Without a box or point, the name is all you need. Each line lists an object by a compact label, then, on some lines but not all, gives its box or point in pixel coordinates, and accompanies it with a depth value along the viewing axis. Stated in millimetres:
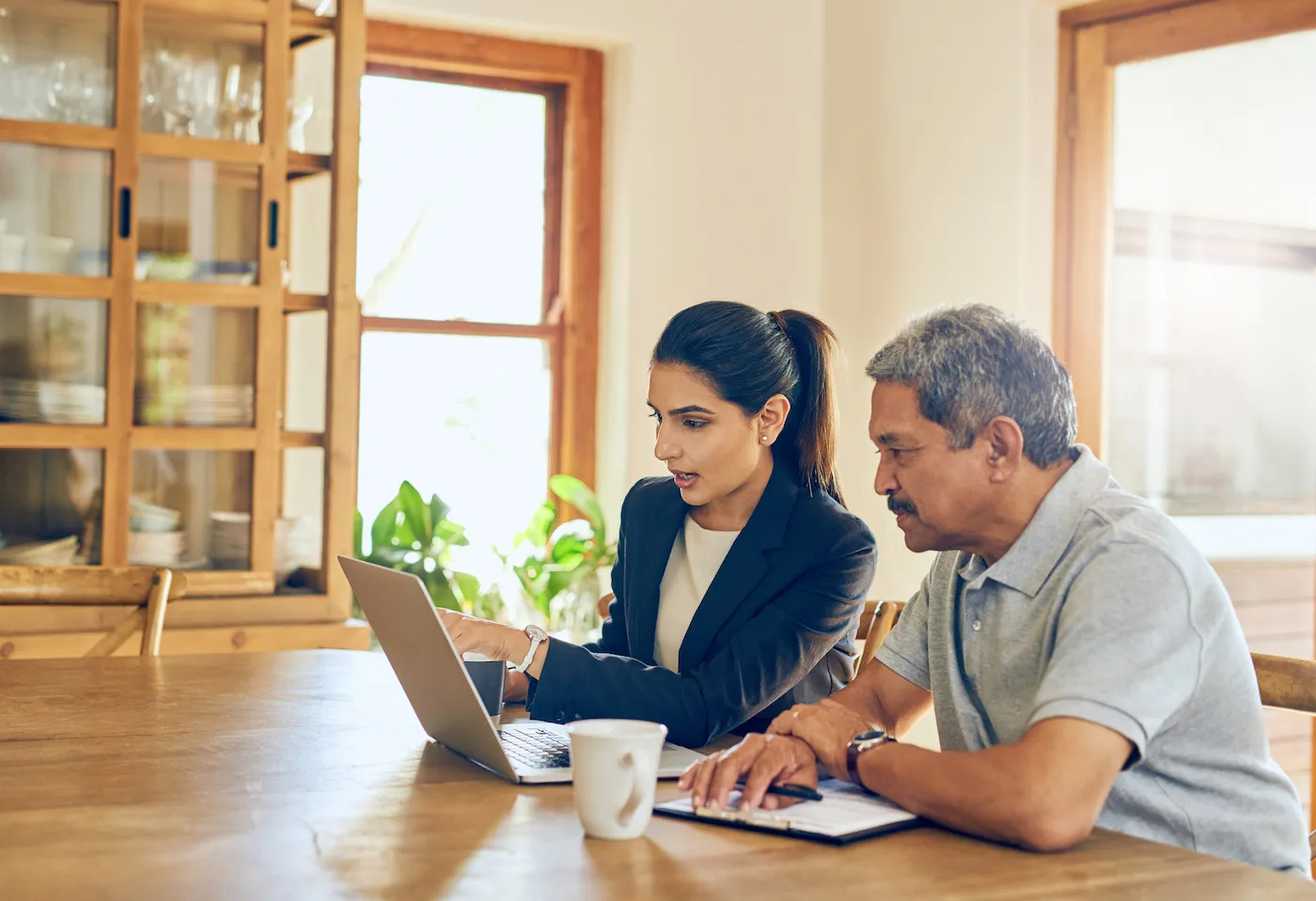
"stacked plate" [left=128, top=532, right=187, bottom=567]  3041
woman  1692
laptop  1319
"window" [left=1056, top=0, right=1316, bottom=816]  3145
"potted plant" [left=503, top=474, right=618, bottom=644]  3873
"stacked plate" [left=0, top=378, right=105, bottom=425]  2934
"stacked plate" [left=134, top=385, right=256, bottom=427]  3064
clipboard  1157
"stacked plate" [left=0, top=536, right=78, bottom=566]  2939
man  1205
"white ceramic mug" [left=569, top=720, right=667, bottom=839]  1114
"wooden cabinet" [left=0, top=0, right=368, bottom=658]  2943
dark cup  1577
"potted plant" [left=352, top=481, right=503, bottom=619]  3693
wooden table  1016
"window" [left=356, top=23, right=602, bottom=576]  3920
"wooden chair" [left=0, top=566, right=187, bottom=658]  2260
